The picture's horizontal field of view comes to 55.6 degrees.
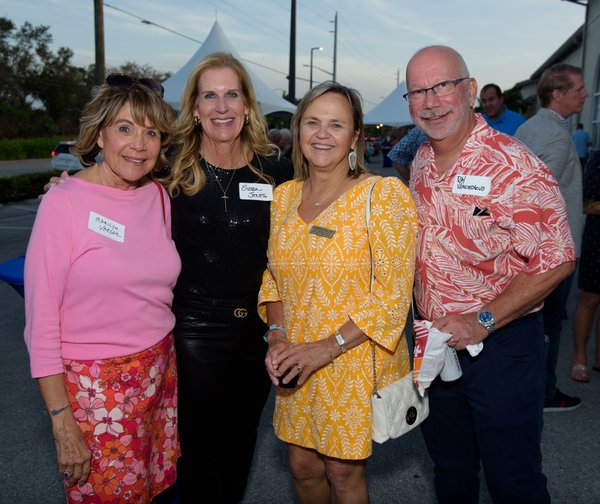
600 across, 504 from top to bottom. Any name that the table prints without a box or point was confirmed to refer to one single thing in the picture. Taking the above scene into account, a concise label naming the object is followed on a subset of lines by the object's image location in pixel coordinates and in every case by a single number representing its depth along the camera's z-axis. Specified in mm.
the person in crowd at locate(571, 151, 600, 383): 4340
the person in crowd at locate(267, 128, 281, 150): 8148
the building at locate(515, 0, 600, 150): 17781
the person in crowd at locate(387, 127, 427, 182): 5569
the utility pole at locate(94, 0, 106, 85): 17609
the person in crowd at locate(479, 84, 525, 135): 6855
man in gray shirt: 3912
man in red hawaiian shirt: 2074
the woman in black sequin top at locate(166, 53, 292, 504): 2592
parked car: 21016
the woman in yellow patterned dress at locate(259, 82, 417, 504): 2174
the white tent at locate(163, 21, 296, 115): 12617
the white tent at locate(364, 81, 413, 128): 16719
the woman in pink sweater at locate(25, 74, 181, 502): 2004
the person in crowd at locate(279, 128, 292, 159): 7133
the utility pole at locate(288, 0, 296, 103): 24422
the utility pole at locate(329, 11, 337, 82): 53906
